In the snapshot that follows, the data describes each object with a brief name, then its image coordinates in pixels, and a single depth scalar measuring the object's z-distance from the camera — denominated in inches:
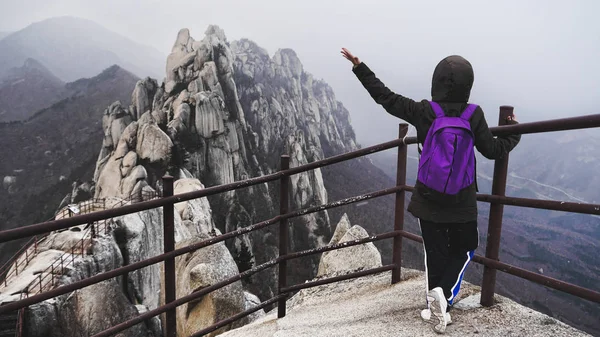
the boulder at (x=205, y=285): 332.5
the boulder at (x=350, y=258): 348.8
